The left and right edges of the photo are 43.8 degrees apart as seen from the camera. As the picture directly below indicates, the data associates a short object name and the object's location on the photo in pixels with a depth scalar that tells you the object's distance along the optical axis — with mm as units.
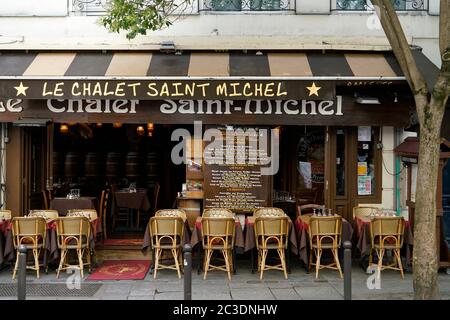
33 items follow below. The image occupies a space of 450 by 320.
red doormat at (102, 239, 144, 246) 11425
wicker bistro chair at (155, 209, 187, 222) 10195
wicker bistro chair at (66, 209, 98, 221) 10102
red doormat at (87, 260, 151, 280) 9516
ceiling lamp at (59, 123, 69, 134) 15473
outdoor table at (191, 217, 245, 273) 9688
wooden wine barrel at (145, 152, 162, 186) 16844
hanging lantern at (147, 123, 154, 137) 16900
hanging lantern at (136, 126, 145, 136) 16931
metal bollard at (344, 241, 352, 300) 7184
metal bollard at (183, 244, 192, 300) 6934
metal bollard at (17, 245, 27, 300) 7062
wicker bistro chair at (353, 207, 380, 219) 10658
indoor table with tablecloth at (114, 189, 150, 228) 14031
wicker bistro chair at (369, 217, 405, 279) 9500
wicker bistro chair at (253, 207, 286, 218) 10177
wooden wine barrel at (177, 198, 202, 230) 11461
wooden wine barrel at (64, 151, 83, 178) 16734
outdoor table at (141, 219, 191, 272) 9688
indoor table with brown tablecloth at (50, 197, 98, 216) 12305
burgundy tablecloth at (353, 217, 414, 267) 9750
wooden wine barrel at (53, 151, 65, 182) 16578
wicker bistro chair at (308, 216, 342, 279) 9516
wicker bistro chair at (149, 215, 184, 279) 9477
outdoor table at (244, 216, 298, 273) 9750
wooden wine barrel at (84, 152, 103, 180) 16891
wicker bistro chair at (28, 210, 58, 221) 10172
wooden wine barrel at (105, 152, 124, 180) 16953
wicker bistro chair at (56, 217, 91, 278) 9469
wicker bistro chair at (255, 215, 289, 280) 9453
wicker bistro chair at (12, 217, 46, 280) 9398
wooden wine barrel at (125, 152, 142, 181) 16812
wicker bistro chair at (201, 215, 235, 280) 9375
